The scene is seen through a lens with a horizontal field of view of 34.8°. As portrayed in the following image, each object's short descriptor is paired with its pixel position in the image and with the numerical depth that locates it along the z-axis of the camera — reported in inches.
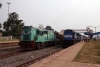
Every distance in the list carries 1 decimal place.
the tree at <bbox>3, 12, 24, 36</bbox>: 2577.3
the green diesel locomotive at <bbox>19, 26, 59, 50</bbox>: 842.8
